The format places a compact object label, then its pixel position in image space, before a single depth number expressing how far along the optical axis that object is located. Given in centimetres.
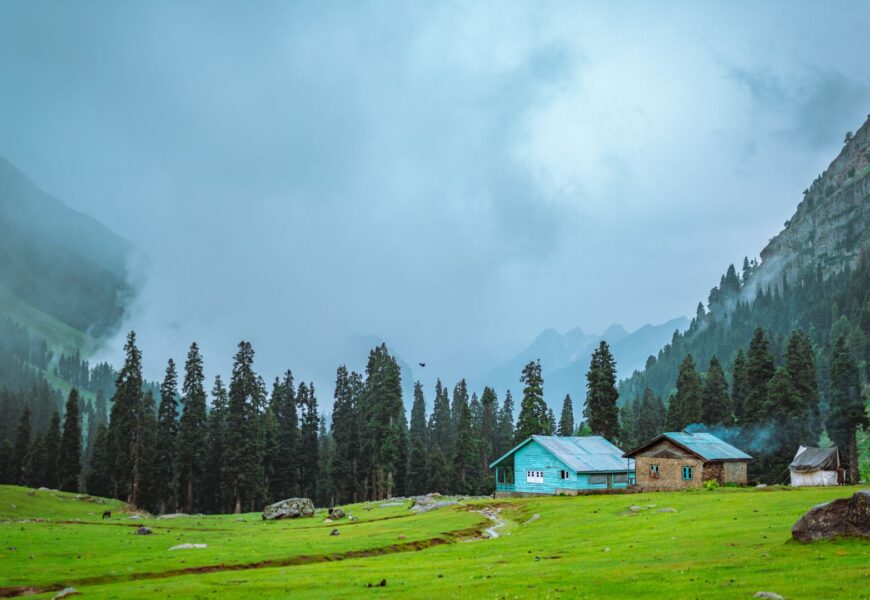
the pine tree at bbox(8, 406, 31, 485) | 13562
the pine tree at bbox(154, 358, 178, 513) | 11913
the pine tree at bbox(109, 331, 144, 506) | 11025
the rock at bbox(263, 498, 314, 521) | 8462
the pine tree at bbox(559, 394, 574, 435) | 18625
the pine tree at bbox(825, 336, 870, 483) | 10188
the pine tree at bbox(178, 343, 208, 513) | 11688
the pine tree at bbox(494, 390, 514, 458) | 17512
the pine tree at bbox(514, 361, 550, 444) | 11881
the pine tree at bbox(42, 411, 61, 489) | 13350
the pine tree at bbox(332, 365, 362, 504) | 13738
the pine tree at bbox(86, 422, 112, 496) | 12444
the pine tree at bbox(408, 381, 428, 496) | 14288
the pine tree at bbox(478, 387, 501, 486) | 15601
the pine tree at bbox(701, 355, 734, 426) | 11925
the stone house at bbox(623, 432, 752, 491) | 8506
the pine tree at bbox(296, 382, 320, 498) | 13800
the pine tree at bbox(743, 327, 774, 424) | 10800
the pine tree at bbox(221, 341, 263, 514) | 11556
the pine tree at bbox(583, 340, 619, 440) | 11906
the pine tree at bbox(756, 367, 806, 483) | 10056
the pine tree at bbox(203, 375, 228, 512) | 12291
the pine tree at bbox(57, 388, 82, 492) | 13075
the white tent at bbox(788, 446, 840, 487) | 8381
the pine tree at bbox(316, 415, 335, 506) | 14075
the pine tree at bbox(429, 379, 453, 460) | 18325
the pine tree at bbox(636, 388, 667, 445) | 16888
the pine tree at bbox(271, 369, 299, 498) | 13225
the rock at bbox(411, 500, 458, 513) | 8360
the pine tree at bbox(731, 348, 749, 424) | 11562
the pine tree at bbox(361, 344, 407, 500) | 12325
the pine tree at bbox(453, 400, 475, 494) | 13888
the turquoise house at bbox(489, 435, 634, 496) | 9181
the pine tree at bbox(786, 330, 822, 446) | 10556
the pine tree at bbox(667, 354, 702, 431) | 12212
